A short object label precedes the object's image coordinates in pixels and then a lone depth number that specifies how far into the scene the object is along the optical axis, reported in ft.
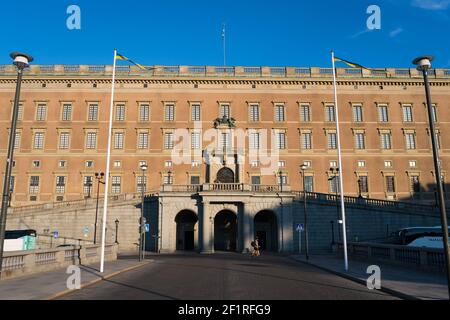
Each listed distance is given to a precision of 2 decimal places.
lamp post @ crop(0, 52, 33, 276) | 41.39
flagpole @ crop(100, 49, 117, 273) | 61.98
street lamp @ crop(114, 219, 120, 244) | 147.02
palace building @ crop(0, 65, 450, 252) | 176.45
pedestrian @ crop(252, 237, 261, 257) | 116.67
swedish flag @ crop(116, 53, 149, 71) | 70.64
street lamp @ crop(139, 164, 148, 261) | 93.35
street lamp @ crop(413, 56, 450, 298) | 36.86
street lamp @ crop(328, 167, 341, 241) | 172.73
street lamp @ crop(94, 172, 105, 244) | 142.18
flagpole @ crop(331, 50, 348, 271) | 67.62
